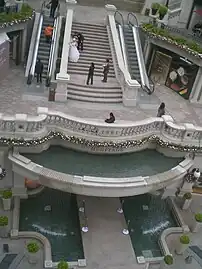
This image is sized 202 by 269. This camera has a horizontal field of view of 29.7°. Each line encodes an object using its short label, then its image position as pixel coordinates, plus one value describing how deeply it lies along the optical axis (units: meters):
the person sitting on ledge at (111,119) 20.61
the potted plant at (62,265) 16.80
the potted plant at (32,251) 17.50
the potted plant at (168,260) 18.30
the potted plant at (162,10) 29.09
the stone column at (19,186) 20.89
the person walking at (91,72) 24.72
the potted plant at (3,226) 18.75
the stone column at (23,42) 28.68
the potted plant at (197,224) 20.73
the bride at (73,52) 26.61
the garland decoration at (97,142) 18.97
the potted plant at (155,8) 29.80
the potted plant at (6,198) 20.05
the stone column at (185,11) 31.56
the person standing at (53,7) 29.98
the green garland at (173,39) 26.31
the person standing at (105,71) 25.49
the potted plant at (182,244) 19.31
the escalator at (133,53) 27.75
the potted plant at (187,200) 22.31
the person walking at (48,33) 28.00
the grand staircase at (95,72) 24.48
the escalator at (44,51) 26.69
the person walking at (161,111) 22.72
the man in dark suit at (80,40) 27.83
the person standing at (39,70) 25.09
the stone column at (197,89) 27.47
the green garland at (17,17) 25.58
